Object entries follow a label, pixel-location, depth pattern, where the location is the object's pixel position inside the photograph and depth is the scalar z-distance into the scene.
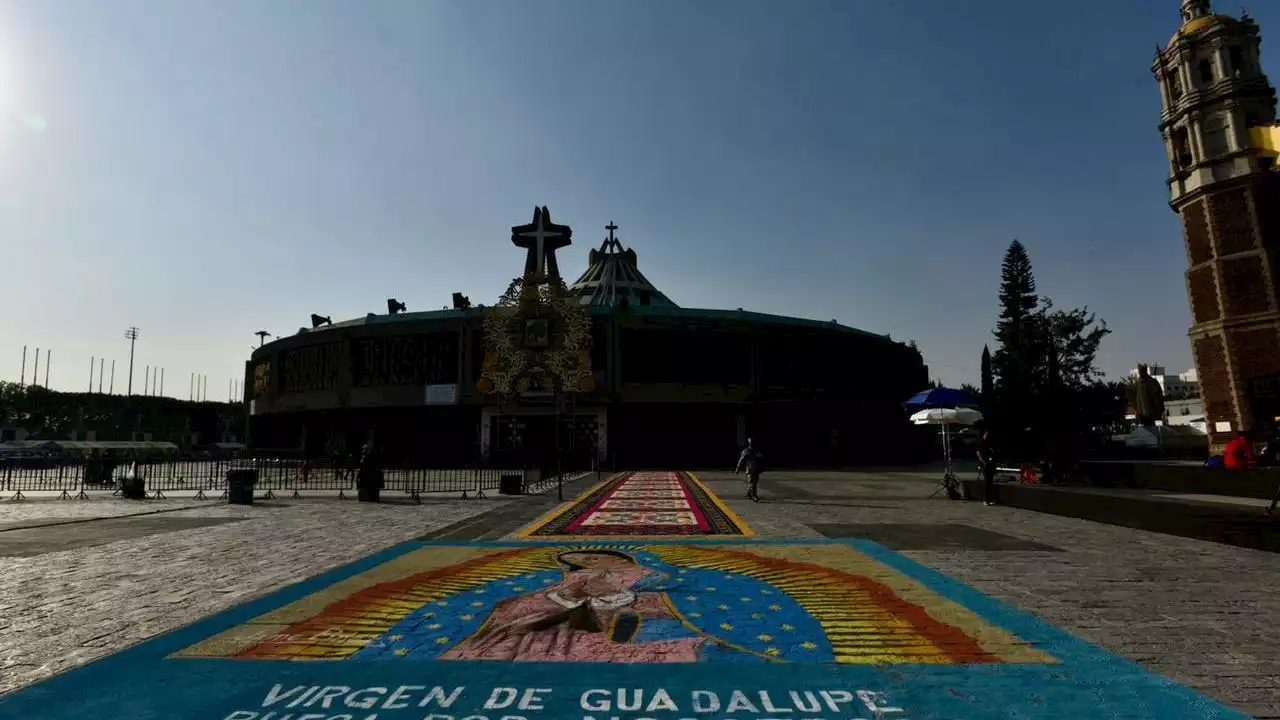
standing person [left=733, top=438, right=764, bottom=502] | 17.67
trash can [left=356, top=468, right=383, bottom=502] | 18.86
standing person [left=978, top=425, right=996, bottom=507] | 16.17
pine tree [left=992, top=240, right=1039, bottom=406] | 54.22
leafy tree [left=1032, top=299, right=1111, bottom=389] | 56.72
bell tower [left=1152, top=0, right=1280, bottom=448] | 32.94
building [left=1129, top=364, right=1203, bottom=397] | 136.50
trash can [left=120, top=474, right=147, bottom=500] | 20.36
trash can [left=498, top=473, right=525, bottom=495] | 21.02
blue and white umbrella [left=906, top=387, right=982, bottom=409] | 17.92
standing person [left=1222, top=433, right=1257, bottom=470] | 14.65
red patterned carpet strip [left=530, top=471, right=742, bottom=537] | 11.56
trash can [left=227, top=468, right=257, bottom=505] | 18.52
